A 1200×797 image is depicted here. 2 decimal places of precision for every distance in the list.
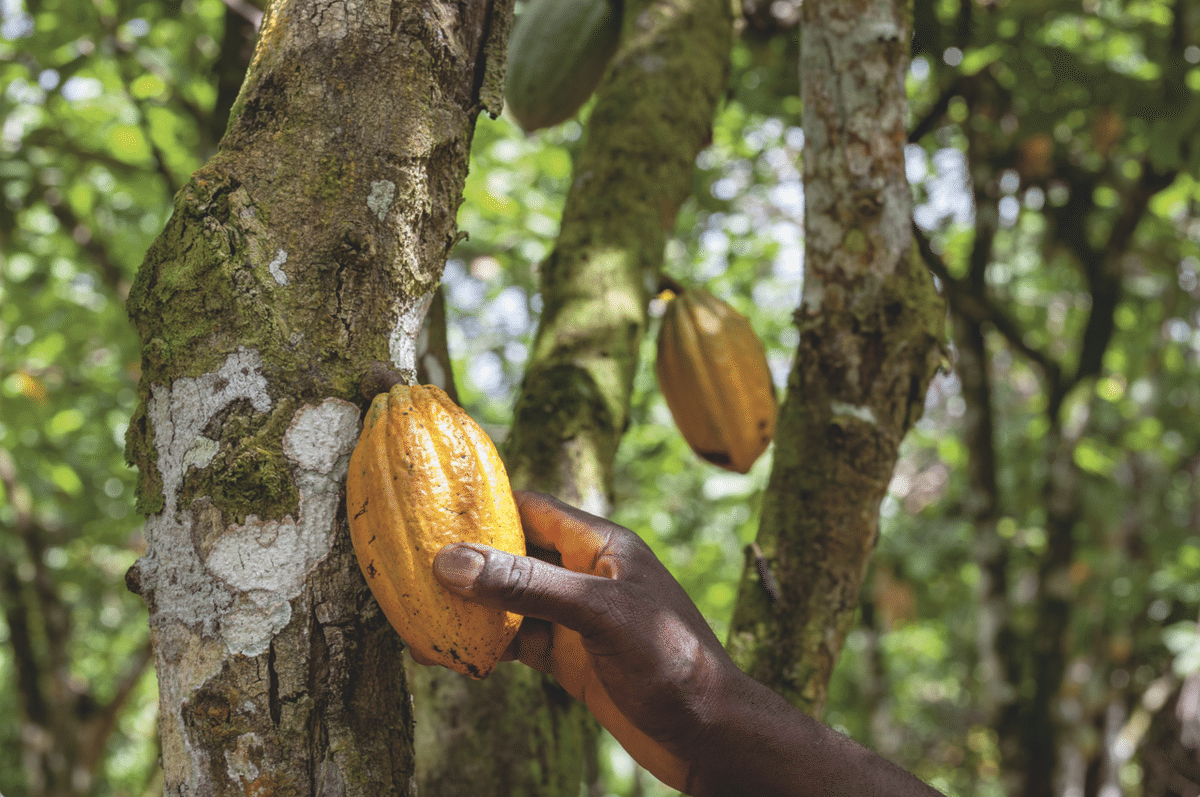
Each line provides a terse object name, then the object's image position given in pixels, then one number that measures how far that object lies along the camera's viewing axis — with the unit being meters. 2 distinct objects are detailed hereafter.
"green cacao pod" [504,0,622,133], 2.38
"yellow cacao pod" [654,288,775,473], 1.97
